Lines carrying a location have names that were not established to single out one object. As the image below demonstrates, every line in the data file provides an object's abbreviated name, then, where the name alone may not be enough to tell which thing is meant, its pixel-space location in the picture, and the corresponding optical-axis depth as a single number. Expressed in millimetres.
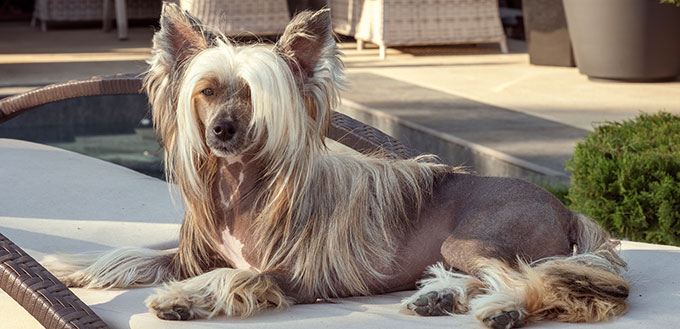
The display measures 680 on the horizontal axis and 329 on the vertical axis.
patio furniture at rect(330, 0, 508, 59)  10508
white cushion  2535
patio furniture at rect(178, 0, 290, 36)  10969
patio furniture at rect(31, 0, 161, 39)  13242
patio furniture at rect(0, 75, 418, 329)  2539
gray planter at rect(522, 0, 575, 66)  9469
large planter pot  8016
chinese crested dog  2559
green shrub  4258
